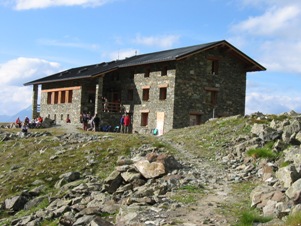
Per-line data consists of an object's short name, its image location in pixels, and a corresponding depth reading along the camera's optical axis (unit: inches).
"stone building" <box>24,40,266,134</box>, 1576.0
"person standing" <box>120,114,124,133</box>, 1652.3
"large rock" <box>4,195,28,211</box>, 738.2
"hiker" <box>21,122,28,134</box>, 1433.8
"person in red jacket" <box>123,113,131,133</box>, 1616.6
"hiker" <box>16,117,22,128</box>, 1924.2
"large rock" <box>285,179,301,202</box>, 468.4
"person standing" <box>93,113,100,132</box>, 1610.5
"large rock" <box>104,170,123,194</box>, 665.0
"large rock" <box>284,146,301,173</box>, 565.8
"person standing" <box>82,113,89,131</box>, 1660.9
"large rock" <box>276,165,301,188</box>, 527.5
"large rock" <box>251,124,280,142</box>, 833.1
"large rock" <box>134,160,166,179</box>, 671.5
